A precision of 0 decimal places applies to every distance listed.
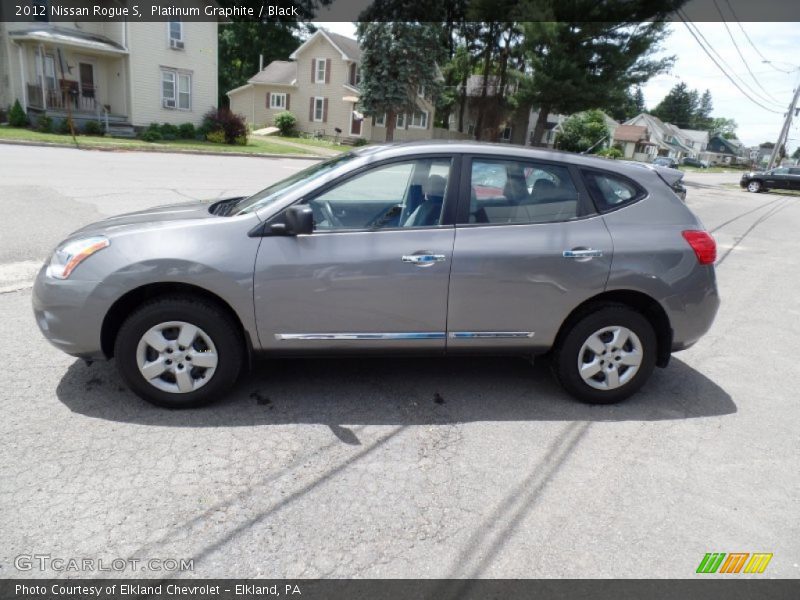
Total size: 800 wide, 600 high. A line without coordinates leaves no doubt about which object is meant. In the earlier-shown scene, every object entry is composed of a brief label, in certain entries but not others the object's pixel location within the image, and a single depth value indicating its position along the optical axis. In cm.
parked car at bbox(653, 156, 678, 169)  3909
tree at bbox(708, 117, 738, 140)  15800
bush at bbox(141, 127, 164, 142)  2617
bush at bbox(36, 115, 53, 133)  2414
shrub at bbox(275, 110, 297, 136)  4197
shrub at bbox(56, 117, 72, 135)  2494
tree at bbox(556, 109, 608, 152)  5481
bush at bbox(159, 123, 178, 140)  2778
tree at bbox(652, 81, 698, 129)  12675
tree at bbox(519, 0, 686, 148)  2969
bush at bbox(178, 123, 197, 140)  2838
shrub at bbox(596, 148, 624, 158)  5402
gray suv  359
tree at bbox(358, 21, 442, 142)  3406
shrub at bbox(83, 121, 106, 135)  2528
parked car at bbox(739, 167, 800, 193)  3378
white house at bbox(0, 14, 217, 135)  2591
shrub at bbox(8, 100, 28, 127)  2457
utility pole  4259
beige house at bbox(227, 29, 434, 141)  4128
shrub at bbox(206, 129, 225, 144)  2839
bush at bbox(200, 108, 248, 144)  2833
